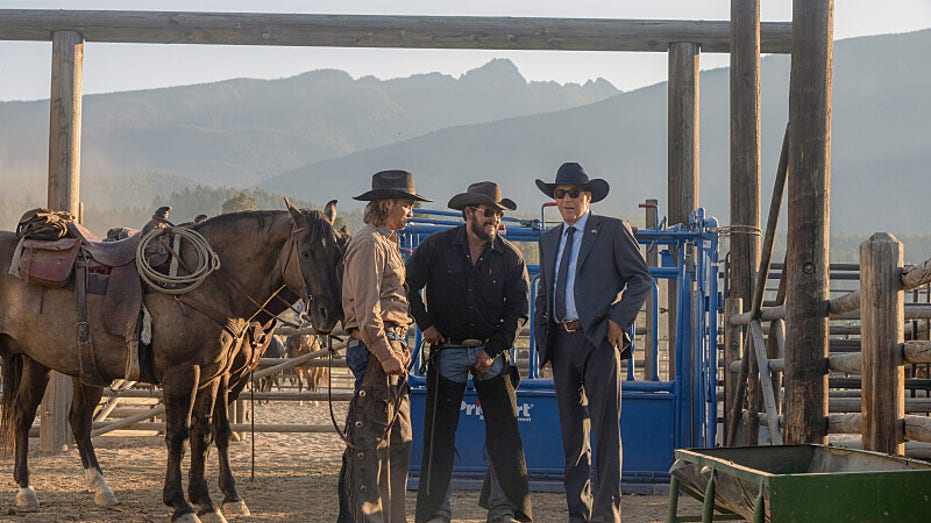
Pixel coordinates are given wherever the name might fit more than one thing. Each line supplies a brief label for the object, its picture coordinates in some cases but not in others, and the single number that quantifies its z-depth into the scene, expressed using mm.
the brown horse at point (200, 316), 6758
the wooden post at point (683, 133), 9430
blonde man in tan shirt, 5684
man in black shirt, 6504
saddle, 7016
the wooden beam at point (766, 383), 7223
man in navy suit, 6129
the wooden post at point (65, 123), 9820
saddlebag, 7207
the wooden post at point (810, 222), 6016
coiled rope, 6961
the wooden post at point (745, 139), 8594
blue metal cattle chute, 8266
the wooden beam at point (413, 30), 9570
